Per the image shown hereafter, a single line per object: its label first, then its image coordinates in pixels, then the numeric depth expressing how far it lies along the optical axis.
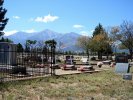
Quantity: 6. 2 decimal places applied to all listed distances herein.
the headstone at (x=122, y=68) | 10.01
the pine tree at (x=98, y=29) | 37.25
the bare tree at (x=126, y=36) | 25.45
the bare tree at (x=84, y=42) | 35.35
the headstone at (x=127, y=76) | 8.64
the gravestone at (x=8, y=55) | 9.85
